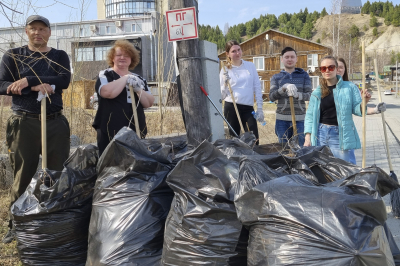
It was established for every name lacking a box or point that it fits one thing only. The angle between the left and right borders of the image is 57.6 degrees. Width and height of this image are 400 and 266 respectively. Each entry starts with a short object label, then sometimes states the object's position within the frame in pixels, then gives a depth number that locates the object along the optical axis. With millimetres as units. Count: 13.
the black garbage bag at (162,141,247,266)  1966
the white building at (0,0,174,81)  29297
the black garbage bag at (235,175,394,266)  1542
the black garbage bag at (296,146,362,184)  2408
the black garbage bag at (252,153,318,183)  2339
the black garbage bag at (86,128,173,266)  2205
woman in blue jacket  3305
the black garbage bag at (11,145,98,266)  2480
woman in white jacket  4352
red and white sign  3170
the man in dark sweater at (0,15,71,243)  2961
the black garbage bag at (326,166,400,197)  1797
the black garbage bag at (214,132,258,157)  2637
